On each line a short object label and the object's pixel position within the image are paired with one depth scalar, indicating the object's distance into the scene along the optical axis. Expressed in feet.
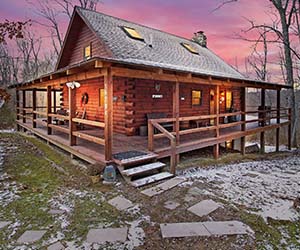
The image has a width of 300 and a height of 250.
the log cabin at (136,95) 19.39
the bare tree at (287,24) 40.02
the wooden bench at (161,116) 33.48
